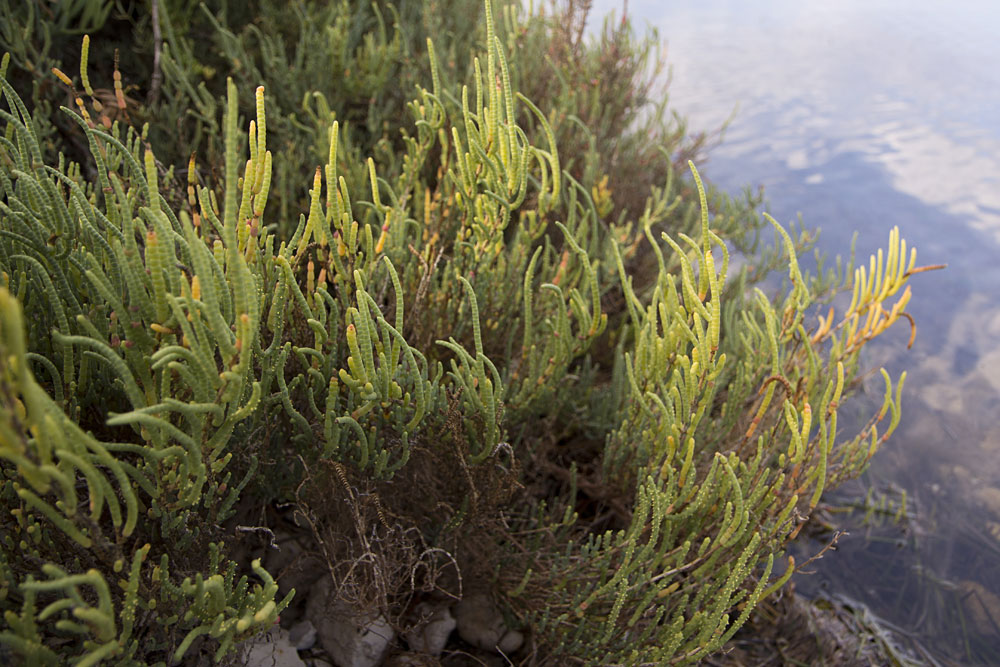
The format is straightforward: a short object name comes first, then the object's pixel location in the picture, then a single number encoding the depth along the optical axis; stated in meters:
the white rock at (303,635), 0.55
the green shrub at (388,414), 0.40
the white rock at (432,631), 0.57
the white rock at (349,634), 0.55
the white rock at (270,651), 0.51
